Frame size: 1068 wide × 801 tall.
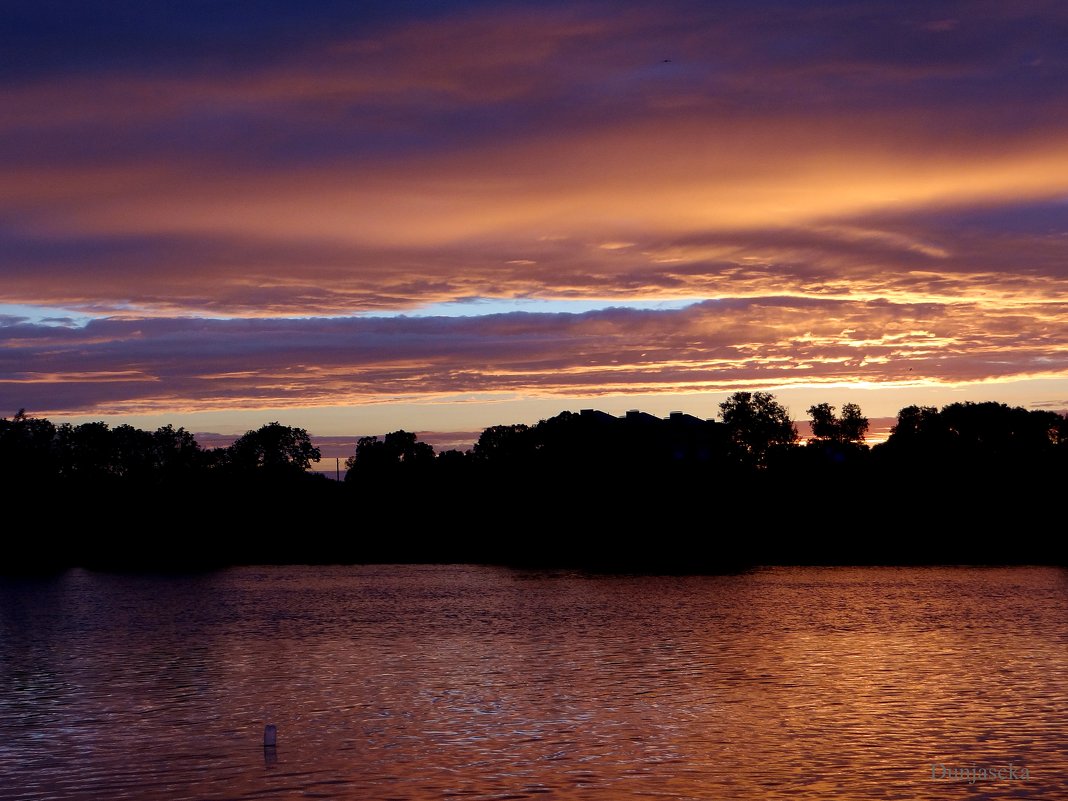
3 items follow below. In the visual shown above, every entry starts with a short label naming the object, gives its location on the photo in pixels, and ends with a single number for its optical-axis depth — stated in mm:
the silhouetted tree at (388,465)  189625
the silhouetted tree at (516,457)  181750
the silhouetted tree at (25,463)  171875
